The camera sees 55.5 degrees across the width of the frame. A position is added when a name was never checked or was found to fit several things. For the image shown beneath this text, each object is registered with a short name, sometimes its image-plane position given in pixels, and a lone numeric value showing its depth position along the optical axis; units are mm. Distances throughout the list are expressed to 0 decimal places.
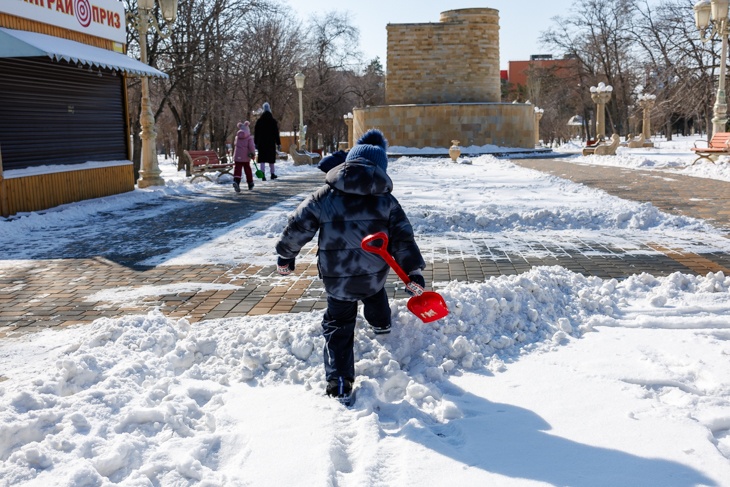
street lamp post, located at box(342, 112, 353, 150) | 45125
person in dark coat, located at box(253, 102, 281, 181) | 17312
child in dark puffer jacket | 3627
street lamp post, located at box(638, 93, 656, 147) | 39619
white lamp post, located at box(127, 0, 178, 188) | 16516
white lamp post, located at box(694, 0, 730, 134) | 20906
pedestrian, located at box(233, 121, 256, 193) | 15625
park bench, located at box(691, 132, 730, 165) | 19992
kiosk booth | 11461
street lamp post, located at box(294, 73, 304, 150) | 29875
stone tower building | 36156
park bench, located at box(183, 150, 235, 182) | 18562
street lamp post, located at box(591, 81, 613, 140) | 33591
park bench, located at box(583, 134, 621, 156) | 30188
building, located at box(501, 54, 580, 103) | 57594
